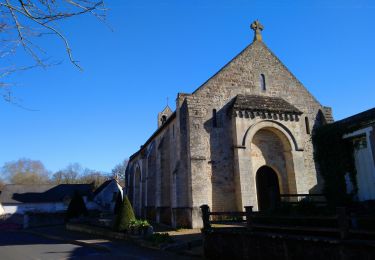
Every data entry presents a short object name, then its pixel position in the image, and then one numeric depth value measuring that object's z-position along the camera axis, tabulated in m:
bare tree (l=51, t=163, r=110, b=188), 71.44
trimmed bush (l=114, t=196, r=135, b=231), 17.07
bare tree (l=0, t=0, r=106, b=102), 3.97
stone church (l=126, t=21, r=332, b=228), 17.41
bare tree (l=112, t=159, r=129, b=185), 72.59
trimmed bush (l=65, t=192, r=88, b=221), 27.70
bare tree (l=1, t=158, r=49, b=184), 66.75
